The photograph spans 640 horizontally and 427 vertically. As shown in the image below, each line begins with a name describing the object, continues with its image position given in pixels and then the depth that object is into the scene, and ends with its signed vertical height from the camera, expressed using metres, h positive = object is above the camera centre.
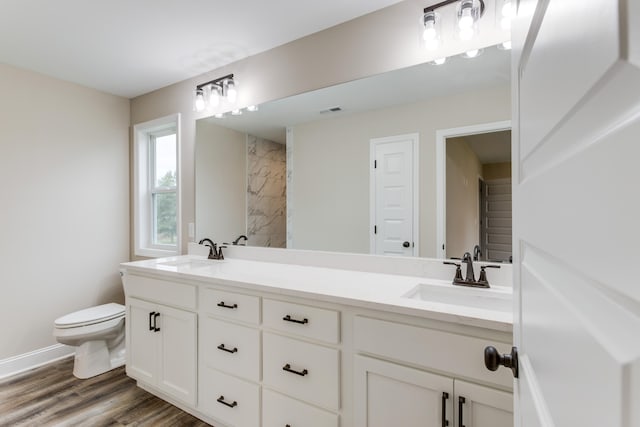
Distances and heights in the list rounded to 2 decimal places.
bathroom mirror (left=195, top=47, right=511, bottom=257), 1.61 +0.43
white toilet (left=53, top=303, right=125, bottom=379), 2.26 -0.92
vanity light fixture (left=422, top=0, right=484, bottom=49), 1.49 +0.95
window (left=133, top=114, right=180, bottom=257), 2.94 +0.25
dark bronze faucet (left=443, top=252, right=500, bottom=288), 1.46 -0.30
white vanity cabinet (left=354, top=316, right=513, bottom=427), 1.04 -0.60
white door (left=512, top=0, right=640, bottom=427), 0.22 +0.00
